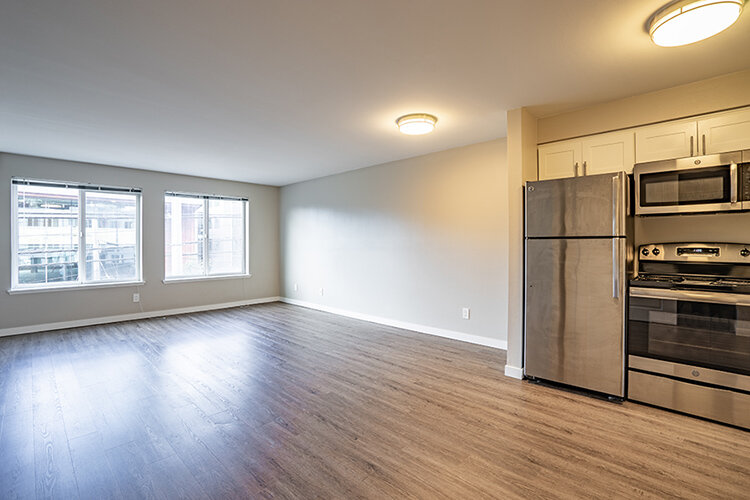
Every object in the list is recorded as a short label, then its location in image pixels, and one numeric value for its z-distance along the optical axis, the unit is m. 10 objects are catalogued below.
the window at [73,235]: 4.82
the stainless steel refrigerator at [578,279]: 2.70
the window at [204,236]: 6.11
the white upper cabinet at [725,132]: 2.47
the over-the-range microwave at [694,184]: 2.36
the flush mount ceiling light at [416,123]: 3.33
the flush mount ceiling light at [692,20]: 1.75
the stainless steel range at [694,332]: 2.31
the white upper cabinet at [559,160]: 3.16
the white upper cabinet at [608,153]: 2.91
